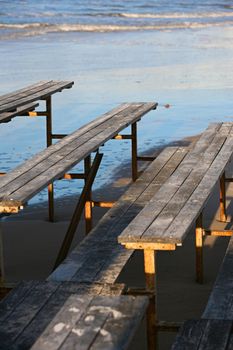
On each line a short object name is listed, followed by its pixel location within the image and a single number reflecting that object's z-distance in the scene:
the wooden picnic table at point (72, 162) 5.76
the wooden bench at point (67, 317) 4.31
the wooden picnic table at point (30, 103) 8.39
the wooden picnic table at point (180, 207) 5.06
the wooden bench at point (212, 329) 4.46
